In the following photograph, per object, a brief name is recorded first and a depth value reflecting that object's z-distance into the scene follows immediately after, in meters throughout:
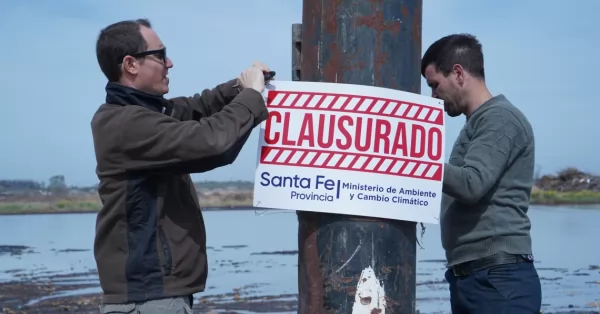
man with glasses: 3.63
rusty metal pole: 3.36
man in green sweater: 4.09
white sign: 3.37
